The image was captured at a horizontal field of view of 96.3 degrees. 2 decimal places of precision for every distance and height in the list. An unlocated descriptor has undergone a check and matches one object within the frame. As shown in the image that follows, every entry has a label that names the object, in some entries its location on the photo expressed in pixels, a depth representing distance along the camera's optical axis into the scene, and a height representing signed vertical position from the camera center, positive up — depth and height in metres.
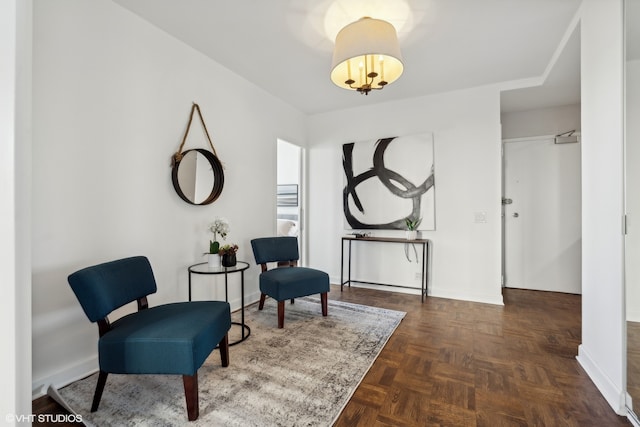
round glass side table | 2.30 -0.47
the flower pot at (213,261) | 2.45 -0.41
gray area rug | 1.52 -1.07
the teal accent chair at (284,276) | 2.64 -0.61
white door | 3.76 -0.01
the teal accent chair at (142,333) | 1.45 -0.64
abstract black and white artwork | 3.70 +0.43
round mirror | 2.52 +0.34
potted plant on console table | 3.62 -0.16
